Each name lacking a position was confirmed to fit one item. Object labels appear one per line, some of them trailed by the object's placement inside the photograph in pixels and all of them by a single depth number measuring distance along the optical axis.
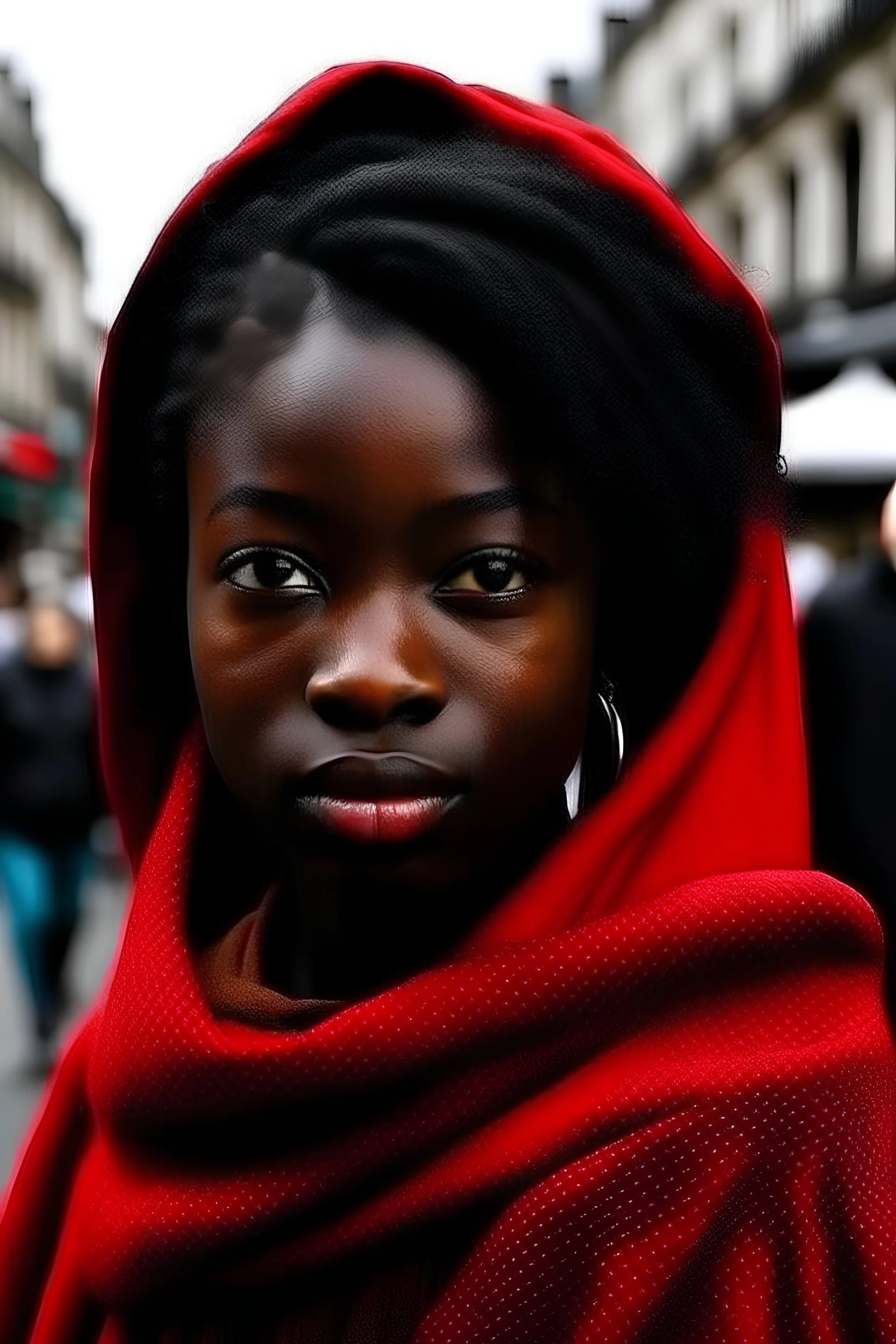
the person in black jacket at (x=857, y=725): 2.09
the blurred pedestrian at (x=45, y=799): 5.34
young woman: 0.90
